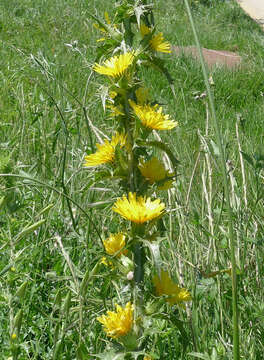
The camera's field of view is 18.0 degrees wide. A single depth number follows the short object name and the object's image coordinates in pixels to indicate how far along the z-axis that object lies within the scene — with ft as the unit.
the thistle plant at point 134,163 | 1.96
